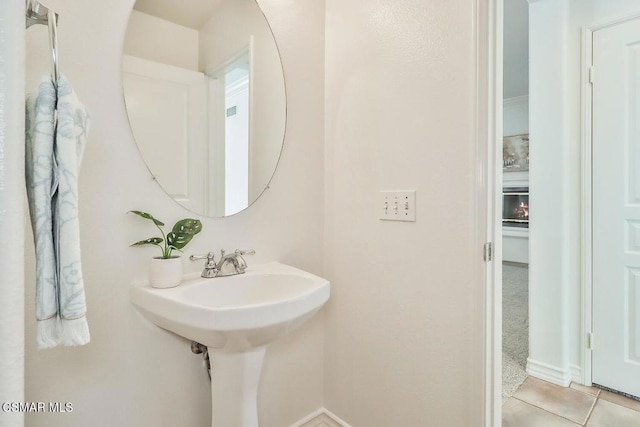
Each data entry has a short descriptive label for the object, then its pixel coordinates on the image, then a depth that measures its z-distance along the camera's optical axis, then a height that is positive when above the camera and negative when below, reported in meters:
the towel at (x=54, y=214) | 0.58 +0.00
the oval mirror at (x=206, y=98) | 1.08 +0.44
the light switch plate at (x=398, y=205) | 1.21 +0.03
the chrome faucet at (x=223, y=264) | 1.15 -0.19
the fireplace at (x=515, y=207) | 4.71 +0.10
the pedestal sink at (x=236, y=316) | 0.84 -0.30
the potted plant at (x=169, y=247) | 1.00 -0.12
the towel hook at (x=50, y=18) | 0.61 +0.38
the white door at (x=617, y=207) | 1.75 +0.04
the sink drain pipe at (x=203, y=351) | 1.12 -0.49
